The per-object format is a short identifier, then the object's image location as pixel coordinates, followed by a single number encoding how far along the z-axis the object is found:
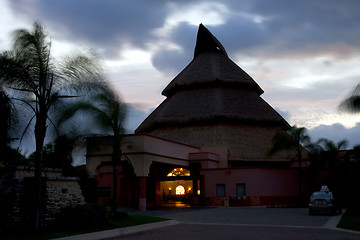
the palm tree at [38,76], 14.74
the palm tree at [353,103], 20.42
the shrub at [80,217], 15.11
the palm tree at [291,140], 33.34
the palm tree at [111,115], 18.64
